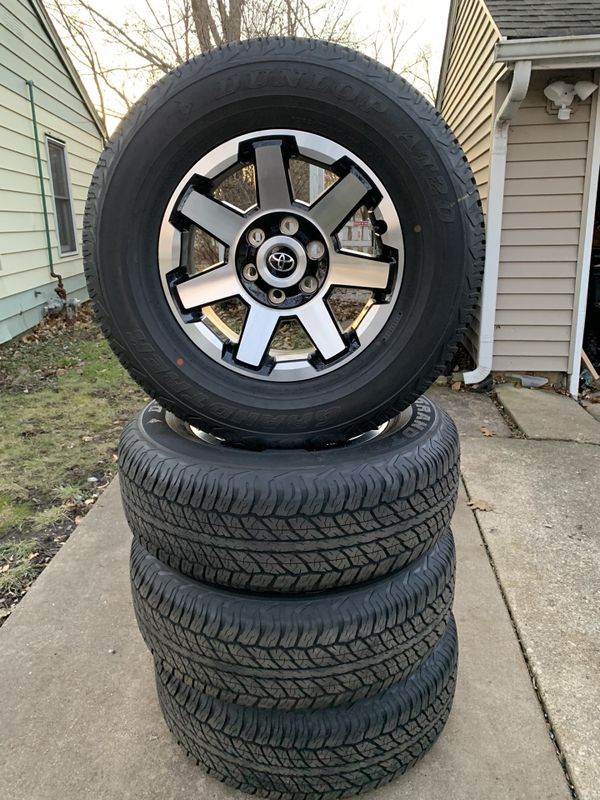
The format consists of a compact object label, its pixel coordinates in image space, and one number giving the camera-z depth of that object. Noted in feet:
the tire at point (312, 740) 5.35
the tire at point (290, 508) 4.72
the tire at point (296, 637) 4.97
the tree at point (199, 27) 37.60
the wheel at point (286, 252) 4.57
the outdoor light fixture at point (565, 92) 17.33
